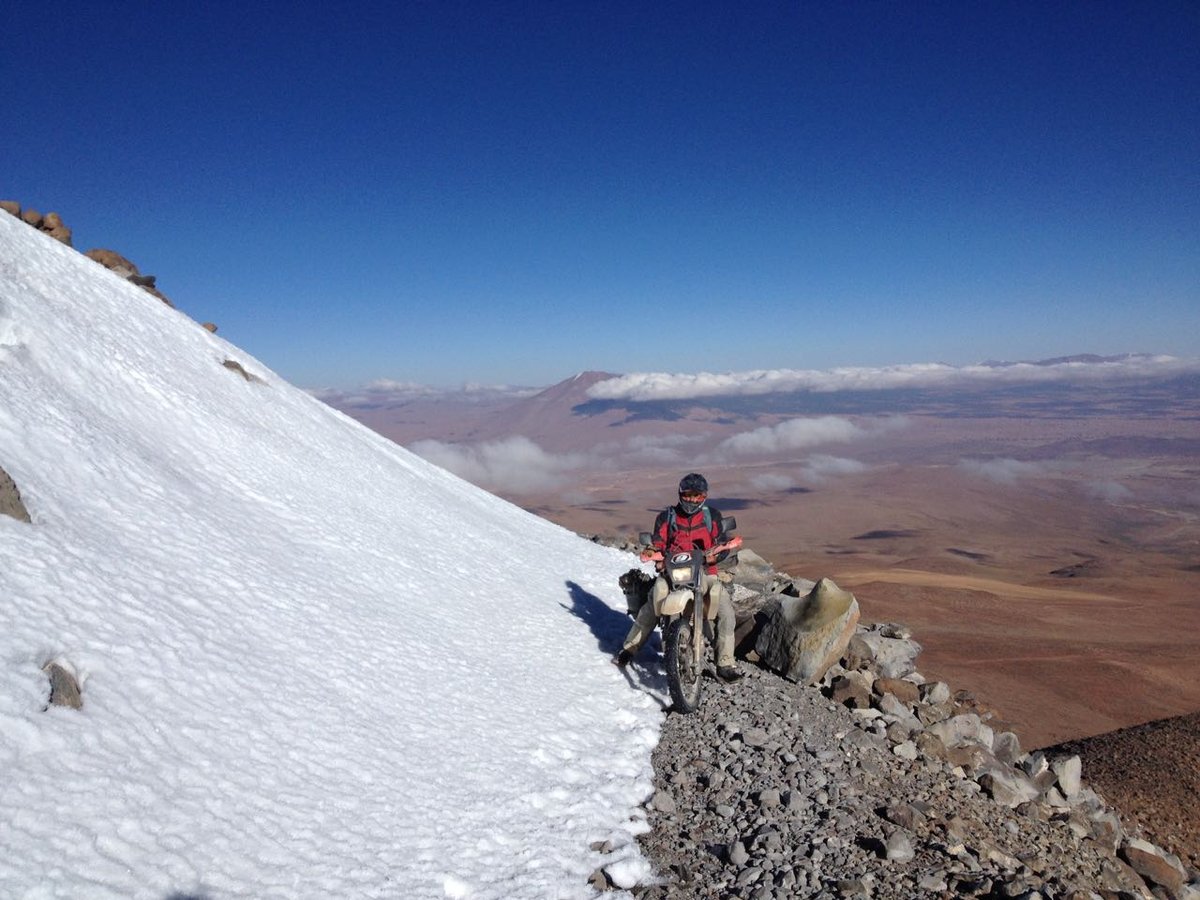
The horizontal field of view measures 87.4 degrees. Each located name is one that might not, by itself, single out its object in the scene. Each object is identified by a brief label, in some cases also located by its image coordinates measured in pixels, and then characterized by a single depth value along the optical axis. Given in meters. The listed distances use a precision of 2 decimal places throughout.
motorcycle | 6.55
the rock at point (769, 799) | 4.79
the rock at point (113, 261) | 15.62
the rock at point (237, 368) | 13.26
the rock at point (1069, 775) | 6.90
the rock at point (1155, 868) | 5.54
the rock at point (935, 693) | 8.20
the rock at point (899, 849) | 4.09
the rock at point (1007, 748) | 7.46
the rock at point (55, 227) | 14.55
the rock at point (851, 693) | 7.00
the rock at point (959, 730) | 6.68
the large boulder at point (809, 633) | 7.41
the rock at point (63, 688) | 3.46
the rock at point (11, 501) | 4.66
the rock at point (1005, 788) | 5.66
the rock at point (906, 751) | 5.88
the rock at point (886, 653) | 8.65
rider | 6.93
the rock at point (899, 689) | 7.64
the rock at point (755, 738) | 5.82
